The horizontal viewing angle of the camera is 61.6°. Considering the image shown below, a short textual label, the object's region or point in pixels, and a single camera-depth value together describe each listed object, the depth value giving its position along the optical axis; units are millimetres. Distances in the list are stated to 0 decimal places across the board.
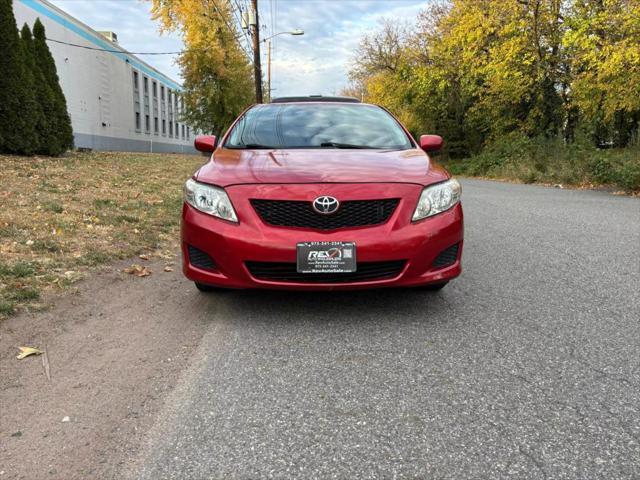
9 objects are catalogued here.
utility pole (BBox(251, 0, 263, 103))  24688
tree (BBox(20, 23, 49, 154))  14242
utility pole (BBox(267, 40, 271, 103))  53125
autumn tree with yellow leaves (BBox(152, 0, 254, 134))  36438
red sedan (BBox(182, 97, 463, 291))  3203
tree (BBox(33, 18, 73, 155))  15391
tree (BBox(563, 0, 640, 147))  14508
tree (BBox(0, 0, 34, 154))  13641
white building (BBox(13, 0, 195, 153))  29703
